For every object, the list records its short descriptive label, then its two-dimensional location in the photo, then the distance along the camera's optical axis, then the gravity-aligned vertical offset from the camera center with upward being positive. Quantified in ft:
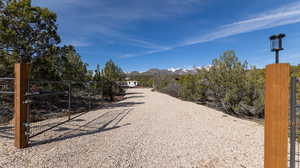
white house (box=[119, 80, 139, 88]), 168.09 +1.90
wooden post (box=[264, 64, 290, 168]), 6.22 -1.26
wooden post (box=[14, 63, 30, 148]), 10.44 -1.39
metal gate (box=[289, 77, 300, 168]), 6.28 -1.38
